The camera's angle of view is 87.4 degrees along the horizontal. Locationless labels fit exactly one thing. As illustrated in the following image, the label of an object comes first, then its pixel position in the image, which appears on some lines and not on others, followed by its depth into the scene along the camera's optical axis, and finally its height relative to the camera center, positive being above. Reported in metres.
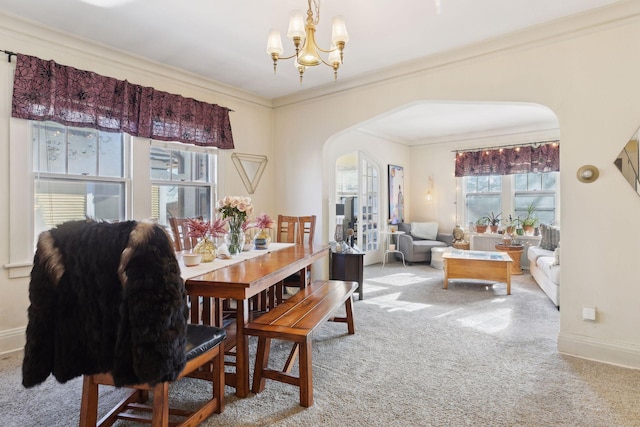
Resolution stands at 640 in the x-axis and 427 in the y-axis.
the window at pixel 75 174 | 2.88 +0.35
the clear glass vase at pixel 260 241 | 3.12 -0.27
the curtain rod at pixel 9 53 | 2.62 +1.25
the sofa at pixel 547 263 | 3.88 -0.67
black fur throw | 1.37 -0.40
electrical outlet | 2.57 -0.78
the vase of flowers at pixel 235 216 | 2.64 -0.03
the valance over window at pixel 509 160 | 5.85 +0.98
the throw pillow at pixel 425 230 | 6.95 -0.37
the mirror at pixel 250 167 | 4.41 +0.61
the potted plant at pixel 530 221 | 6.10 -0.16
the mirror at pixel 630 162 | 2.39 +0.37
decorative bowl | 2.25 -0.32
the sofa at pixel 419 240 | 6.51 -0.57
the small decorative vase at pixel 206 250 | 2.44 -0.28
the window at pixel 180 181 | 3.67 +0.36
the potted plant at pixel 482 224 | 6.58 -0.23
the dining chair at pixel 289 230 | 3.89 -0.22
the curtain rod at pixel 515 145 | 5.91 +1.25
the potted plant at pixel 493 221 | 6.51 -0.17
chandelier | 2.01 +1.07
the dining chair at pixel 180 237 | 3.02 -0.23
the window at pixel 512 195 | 6.09 +0.34
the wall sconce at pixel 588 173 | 2.53 +0.30
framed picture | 7.08 +0.39
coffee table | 4.50 -0.75
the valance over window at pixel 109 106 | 2.70 +1.01
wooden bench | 1.96 -0.71
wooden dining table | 1.87 -0.42
